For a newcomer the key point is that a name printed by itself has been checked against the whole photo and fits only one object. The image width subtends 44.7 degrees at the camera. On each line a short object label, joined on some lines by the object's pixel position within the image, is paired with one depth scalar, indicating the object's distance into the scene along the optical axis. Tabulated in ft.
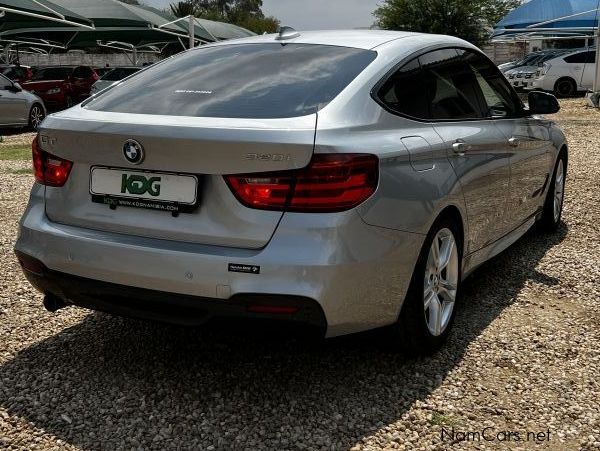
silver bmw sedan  9.11
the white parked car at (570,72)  82.28
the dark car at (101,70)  91.34
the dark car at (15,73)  73.10
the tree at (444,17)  125.90
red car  71.56
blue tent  107.04
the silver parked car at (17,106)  51.03
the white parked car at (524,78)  83.20
